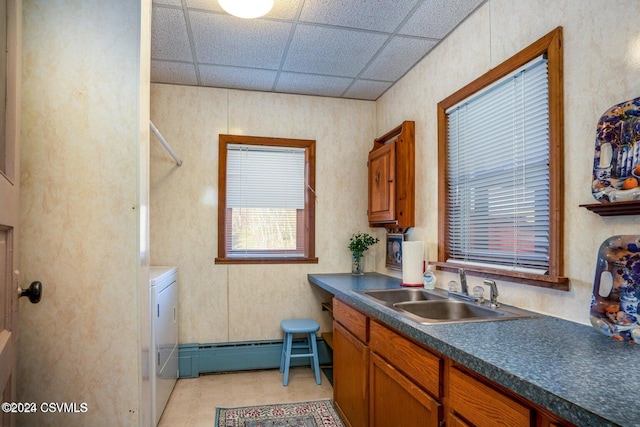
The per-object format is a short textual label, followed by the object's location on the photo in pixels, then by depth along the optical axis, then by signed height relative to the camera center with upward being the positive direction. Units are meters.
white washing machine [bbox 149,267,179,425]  2.24 -0.80
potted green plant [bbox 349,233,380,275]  3.45 -0.28
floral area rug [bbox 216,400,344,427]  2.43 -1.34
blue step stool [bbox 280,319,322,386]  3.05 -1.05
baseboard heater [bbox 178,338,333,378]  3.21 -1.23
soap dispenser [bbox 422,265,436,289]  2.44 -0.40
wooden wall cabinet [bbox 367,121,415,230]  2.85 +0.30
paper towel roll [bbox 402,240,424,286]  2.59 -0.30
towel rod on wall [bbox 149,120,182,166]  2.48 +0.52
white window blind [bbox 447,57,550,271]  1.74 +0.24
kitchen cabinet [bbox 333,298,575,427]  1.09 -0.67
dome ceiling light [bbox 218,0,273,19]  1.98 +1.14
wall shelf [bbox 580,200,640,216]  1.23 +0.04
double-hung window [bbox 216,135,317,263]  3.40 +0.17
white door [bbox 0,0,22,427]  0.99 +0.07
